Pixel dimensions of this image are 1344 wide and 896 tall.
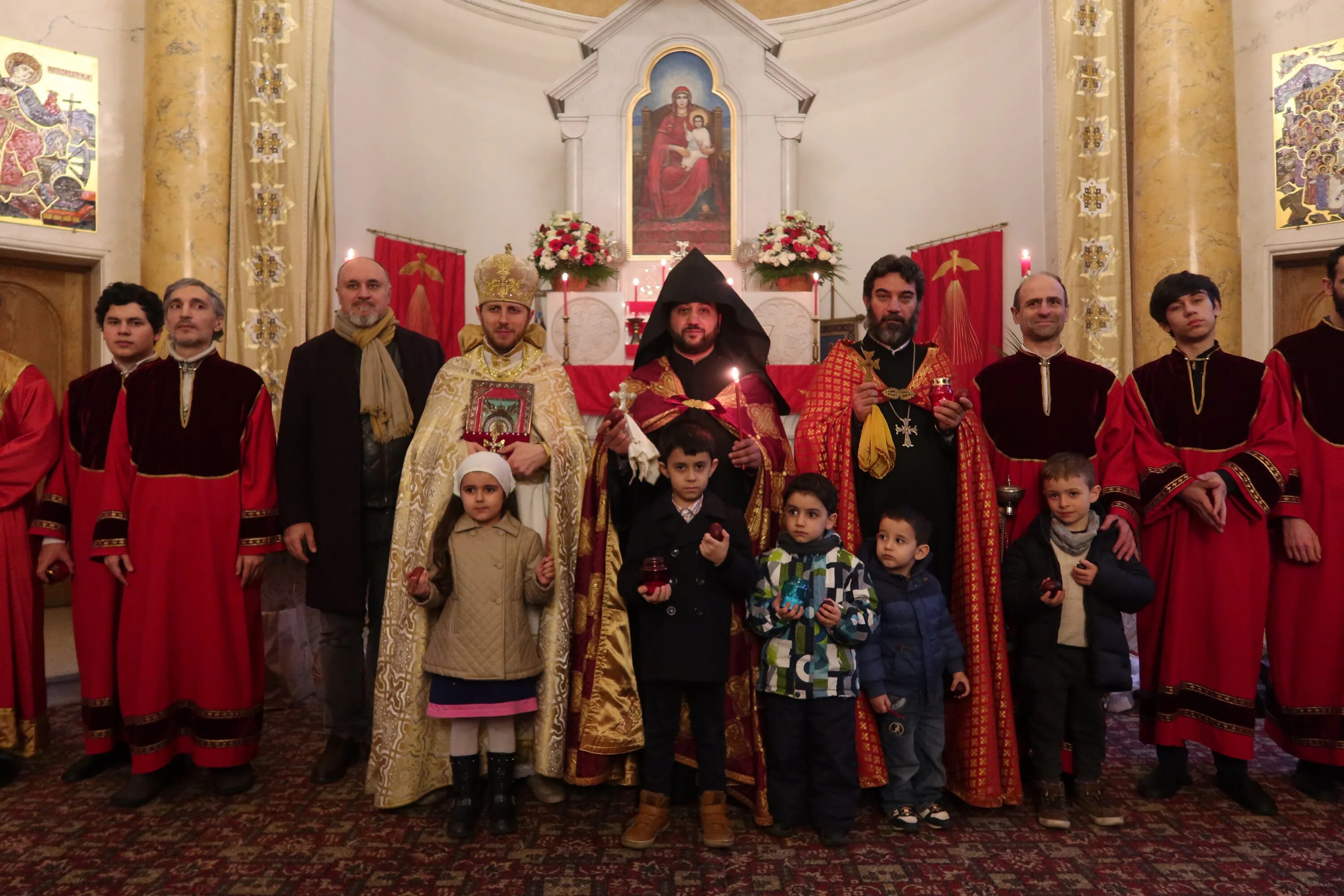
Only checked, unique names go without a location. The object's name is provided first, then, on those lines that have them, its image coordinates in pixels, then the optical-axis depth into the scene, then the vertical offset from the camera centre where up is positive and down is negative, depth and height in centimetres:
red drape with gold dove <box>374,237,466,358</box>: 902 +202
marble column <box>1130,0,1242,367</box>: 610 +219
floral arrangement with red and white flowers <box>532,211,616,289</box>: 844 +217
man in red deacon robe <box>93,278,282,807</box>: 369 -32
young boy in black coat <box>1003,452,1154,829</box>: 343 -60
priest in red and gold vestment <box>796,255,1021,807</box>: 350 +0
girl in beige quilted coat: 336 -57
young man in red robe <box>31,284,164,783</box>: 385 -13
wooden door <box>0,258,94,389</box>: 630 +119
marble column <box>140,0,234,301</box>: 600 +231
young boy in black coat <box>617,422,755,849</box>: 323 -54
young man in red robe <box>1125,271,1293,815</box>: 368 -27
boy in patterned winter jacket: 325 -66
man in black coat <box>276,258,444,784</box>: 389 +5
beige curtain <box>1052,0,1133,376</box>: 637 +217
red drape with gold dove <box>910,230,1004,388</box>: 875 +173
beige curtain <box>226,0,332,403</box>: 612 +203
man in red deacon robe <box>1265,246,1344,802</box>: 373 -44
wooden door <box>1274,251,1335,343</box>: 640 +128
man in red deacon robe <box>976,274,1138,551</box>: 379 +26
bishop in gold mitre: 359 -12
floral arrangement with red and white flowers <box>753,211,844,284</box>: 840 +214
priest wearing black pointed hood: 350 -2
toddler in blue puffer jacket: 338 -73
